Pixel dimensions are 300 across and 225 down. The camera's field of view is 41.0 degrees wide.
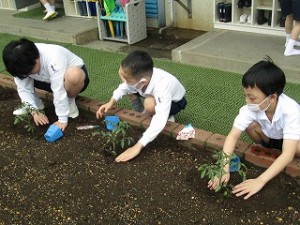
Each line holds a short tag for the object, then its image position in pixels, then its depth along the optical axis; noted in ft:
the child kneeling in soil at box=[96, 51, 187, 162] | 8.20
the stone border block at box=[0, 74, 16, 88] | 12.09
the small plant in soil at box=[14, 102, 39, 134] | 9.64
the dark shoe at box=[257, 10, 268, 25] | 15.76
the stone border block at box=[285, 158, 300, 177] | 7.02
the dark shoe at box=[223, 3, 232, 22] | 16.35
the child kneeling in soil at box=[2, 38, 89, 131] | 8.83
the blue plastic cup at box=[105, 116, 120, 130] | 9.18
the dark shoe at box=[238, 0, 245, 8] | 16.07
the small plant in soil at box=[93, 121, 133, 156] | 8.27
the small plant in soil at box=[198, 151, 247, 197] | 6.63
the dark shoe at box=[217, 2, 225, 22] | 16.51
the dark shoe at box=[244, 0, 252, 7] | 15.94
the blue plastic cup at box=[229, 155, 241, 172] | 7.18
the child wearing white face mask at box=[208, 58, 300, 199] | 6.50
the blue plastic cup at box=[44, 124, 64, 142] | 9.16
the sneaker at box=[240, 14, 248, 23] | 16.08
